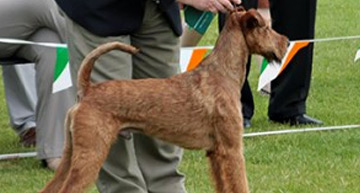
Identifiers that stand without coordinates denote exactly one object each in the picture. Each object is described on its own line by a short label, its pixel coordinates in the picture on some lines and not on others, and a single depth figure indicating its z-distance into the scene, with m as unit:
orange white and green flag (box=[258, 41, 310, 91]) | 14.05
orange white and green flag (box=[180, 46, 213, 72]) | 13.10
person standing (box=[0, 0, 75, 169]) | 12.52
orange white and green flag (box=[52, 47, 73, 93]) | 12.34
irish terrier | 8.57
